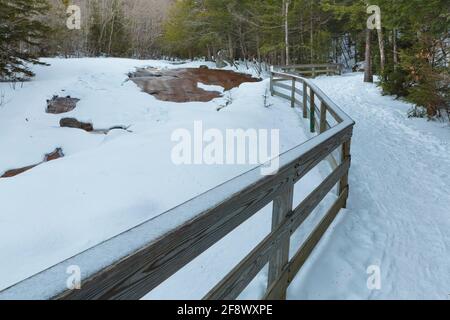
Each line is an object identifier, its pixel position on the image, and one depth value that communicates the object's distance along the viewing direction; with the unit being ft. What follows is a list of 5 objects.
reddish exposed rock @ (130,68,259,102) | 59.77
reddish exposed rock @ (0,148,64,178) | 32.76
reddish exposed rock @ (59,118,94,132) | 44.52
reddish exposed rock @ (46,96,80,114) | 47.93
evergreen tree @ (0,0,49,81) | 51.32
